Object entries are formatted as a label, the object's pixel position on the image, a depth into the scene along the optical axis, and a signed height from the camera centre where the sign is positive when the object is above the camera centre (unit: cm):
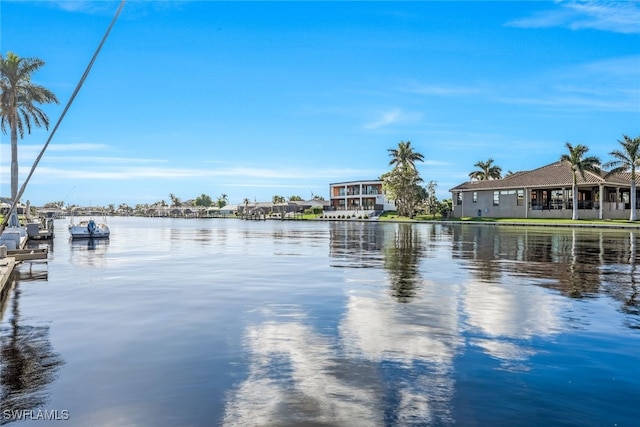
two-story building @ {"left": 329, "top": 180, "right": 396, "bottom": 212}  13325 +660
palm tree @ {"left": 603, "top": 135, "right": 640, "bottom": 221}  7075 +878
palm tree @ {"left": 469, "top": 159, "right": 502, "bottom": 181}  11688 +1132
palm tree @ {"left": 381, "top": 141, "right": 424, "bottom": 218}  10512 +829
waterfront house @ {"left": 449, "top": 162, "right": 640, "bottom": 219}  7694 +446
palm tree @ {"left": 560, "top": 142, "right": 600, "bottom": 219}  7331 +852
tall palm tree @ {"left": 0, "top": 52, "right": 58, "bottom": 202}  5341 +1293
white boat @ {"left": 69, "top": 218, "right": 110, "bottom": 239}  4756 -98
